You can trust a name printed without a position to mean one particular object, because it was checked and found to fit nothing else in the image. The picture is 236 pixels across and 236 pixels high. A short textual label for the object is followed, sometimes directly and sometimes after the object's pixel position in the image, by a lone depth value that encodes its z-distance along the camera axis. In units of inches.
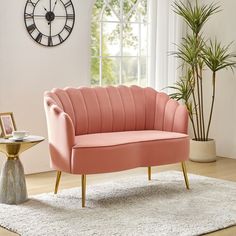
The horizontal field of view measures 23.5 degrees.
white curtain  263.6
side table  172.7
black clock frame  214.5
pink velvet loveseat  170.6
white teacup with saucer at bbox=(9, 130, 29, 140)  174.2
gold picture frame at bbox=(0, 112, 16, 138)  182.7
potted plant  246.2
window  246.8
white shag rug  147.9
